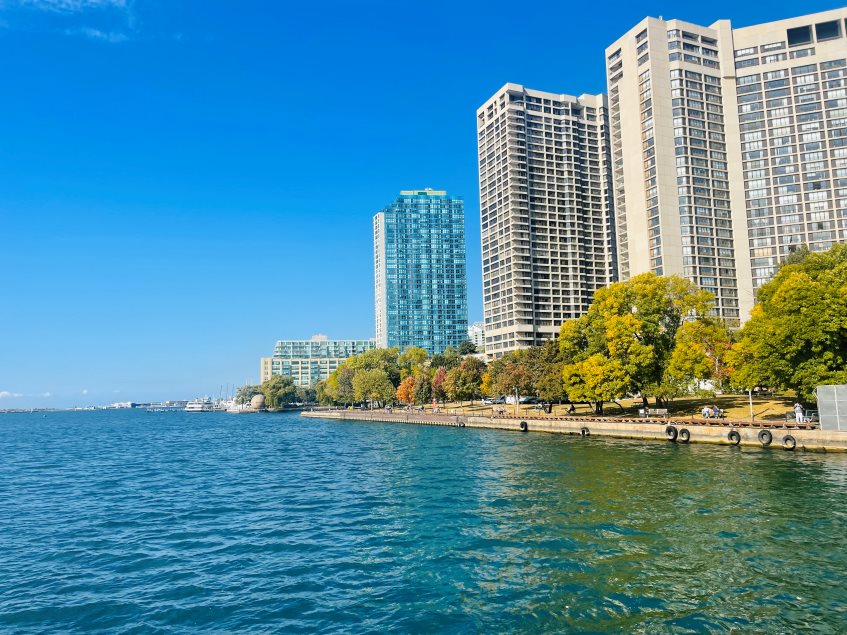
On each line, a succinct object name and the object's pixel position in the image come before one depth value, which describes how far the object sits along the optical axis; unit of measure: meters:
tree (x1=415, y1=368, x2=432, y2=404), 163.12
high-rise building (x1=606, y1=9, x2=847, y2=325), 152.38
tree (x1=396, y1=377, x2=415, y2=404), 171.12
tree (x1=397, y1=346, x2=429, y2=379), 186.00
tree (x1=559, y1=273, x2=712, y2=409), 83.94
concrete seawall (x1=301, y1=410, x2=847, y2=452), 53.73
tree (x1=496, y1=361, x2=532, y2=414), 113.00
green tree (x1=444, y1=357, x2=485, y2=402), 141.88
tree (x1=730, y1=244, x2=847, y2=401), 57.28
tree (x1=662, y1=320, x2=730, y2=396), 79.38
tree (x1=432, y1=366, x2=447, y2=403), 162.62
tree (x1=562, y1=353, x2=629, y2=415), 83.50
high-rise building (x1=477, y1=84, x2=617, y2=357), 193.12
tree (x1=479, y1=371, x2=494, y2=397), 140.00
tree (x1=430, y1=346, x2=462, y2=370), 185.75
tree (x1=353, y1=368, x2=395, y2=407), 178.12
